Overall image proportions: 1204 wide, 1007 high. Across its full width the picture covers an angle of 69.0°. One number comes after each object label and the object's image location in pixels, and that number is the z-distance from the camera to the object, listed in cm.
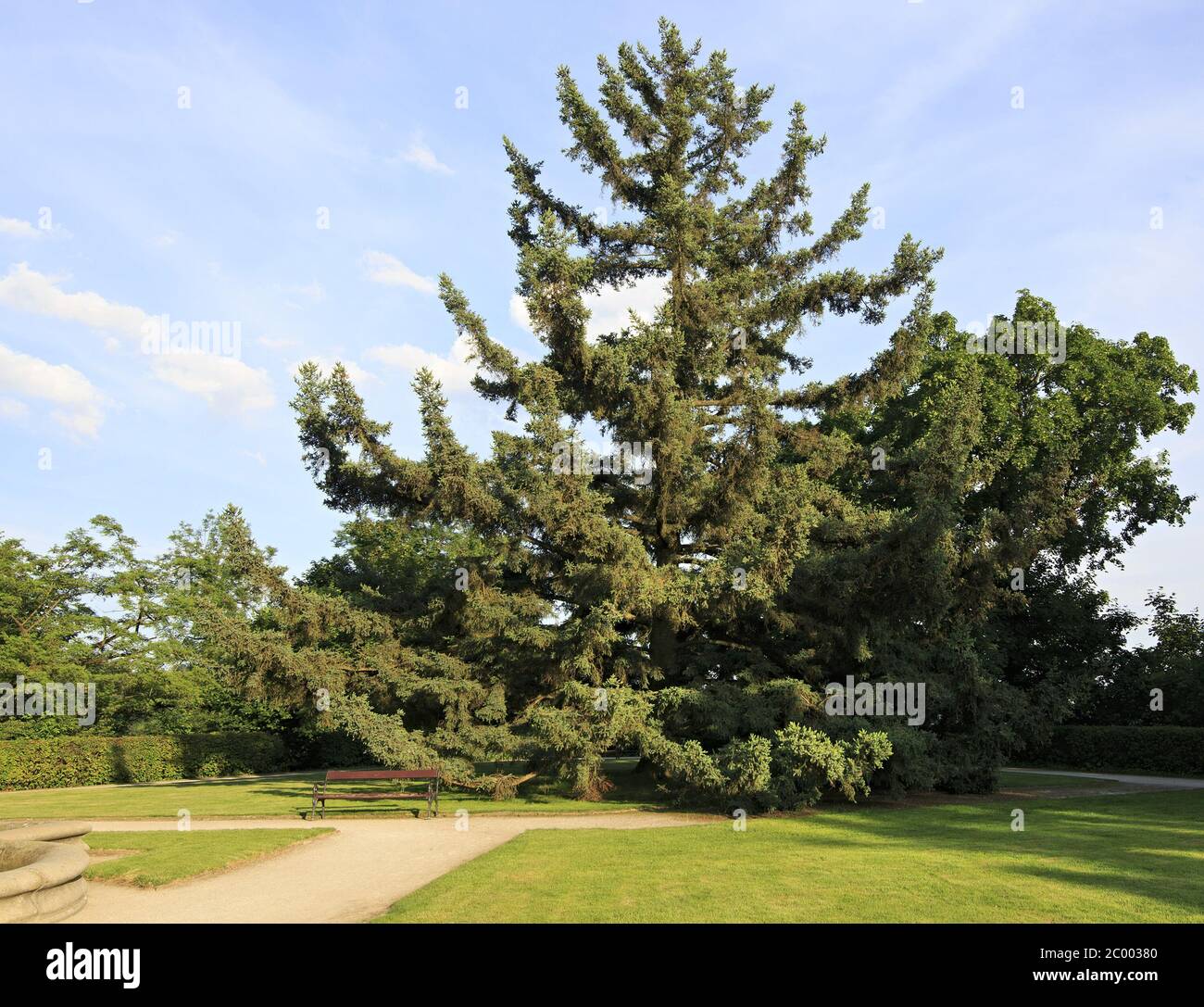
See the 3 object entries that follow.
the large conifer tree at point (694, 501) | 1641
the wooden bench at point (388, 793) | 1670
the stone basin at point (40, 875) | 748
